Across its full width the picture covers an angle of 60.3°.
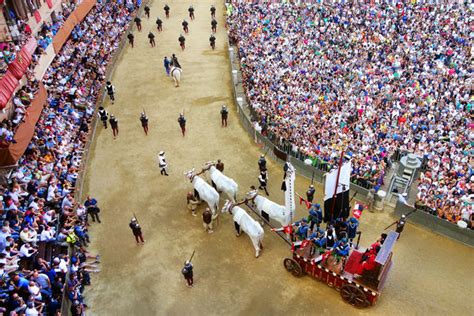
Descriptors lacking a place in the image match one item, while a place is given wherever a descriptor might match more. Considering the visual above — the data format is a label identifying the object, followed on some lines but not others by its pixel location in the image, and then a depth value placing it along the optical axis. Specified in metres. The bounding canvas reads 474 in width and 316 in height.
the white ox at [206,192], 17.14
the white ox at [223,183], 17.64
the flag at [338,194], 13.72
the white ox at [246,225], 15.47
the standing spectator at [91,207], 17.30
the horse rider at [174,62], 28.16
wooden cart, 12.86
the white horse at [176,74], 27.73
